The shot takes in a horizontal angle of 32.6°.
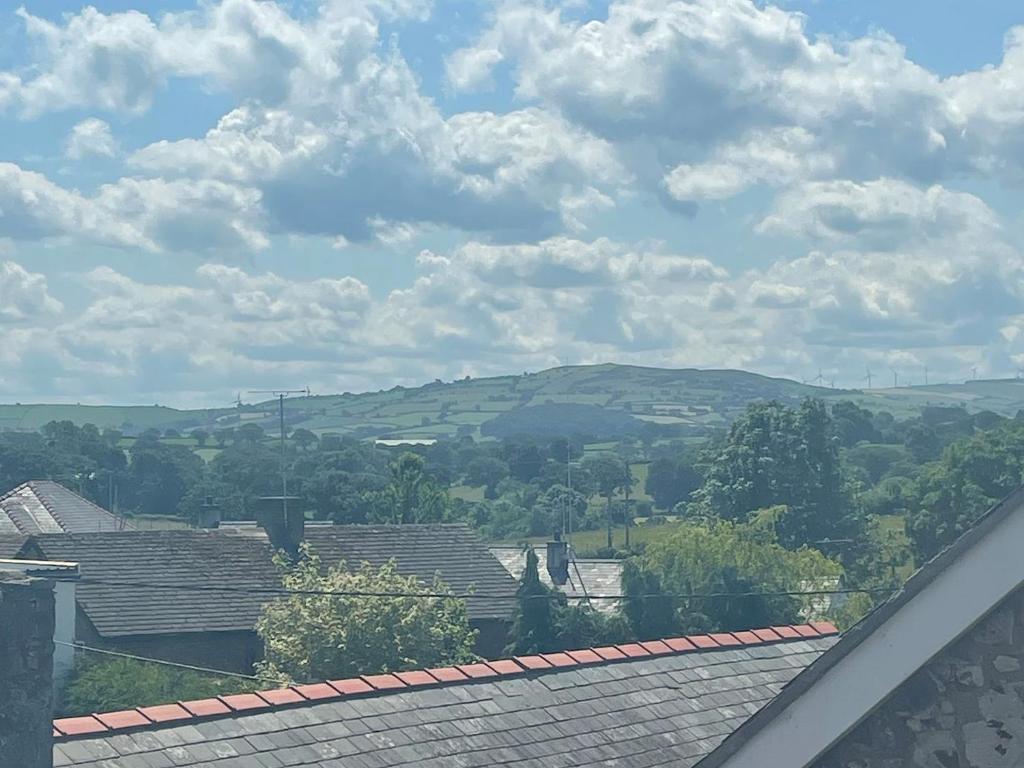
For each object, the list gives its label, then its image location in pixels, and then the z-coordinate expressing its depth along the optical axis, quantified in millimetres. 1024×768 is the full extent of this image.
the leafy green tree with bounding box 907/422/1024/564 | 65812
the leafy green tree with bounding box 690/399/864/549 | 75312
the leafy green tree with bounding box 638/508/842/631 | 38312
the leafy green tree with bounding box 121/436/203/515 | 119438
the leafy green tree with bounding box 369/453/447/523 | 74688
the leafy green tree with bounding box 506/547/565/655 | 35562
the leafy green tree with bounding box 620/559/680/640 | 37250
